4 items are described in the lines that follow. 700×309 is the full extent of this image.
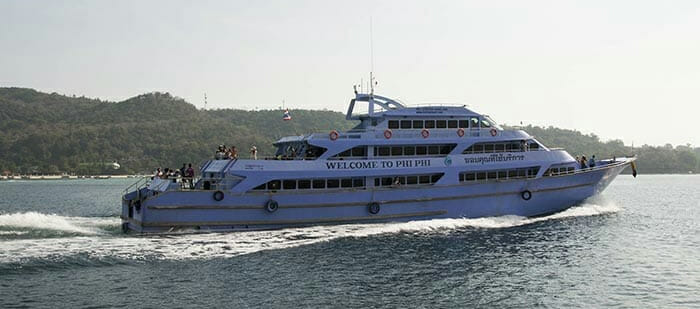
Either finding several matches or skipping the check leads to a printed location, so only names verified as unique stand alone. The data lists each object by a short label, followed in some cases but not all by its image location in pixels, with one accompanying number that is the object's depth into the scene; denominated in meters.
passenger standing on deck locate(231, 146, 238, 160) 31.02
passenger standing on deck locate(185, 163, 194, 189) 29.89
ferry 29.42
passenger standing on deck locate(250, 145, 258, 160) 31.39
